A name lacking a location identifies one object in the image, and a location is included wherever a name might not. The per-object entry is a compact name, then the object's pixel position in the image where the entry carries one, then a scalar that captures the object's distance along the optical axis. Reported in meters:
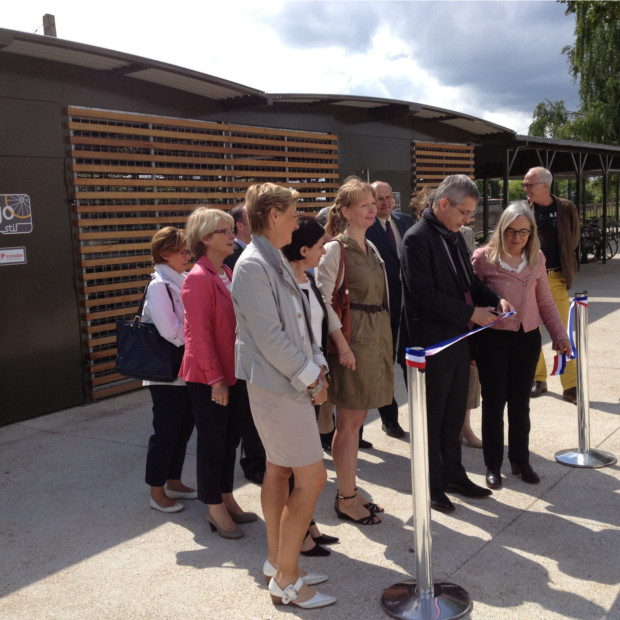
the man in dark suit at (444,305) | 3.86
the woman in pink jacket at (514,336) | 4.23
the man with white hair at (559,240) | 5.99
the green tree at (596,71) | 25.62
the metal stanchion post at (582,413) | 4.67
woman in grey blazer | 2.85
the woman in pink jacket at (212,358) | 3.58
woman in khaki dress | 3.79
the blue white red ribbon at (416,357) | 2.87
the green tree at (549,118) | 31.30
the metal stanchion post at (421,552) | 2.90
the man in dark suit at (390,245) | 4.98
